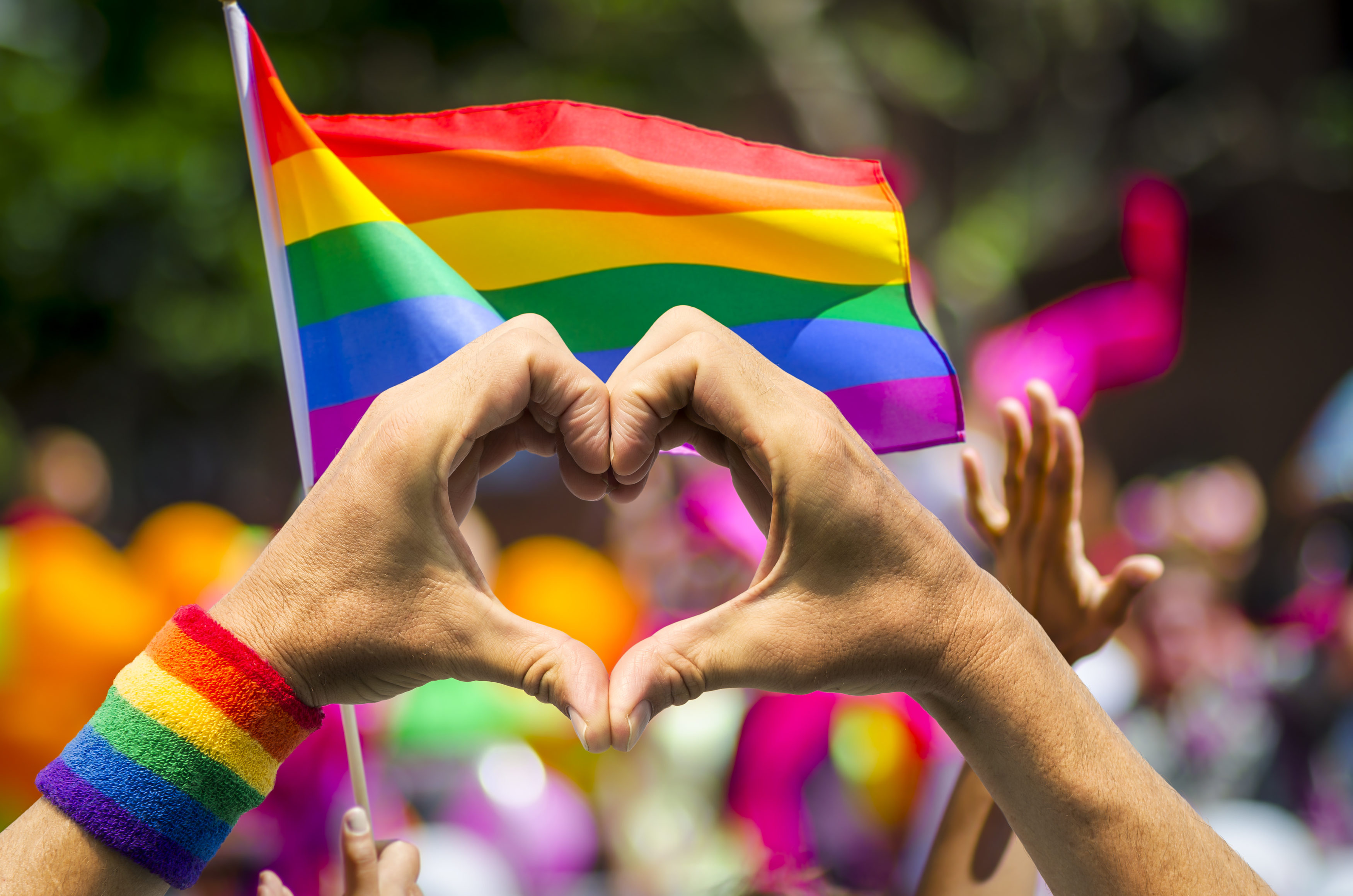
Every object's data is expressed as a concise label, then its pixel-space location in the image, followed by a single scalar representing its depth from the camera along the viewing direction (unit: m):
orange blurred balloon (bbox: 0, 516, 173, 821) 3.99
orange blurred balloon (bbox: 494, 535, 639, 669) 4.84
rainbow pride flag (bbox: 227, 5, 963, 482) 1.90
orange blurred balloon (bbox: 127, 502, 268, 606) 4.71
